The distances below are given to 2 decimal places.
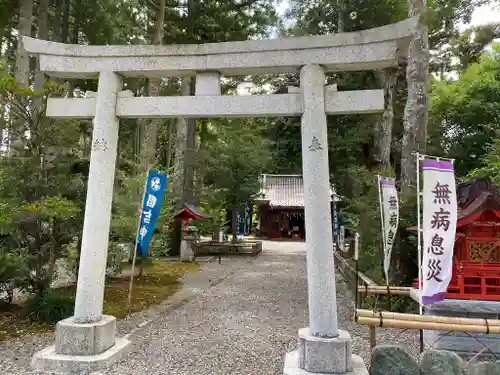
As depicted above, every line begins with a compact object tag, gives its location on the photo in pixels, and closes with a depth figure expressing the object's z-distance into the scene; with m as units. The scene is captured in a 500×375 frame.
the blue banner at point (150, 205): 7.39
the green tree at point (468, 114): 14.20
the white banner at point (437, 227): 4.77
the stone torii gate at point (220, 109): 4.50
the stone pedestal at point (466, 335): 5.28
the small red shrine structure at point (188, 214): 16.19
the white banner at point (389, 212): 6.88
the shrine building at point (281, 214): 31.73
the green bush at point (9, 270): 6.59
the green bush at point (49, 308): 6.56
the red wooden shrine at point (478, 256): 5.36
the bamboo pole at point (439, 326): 4.23
